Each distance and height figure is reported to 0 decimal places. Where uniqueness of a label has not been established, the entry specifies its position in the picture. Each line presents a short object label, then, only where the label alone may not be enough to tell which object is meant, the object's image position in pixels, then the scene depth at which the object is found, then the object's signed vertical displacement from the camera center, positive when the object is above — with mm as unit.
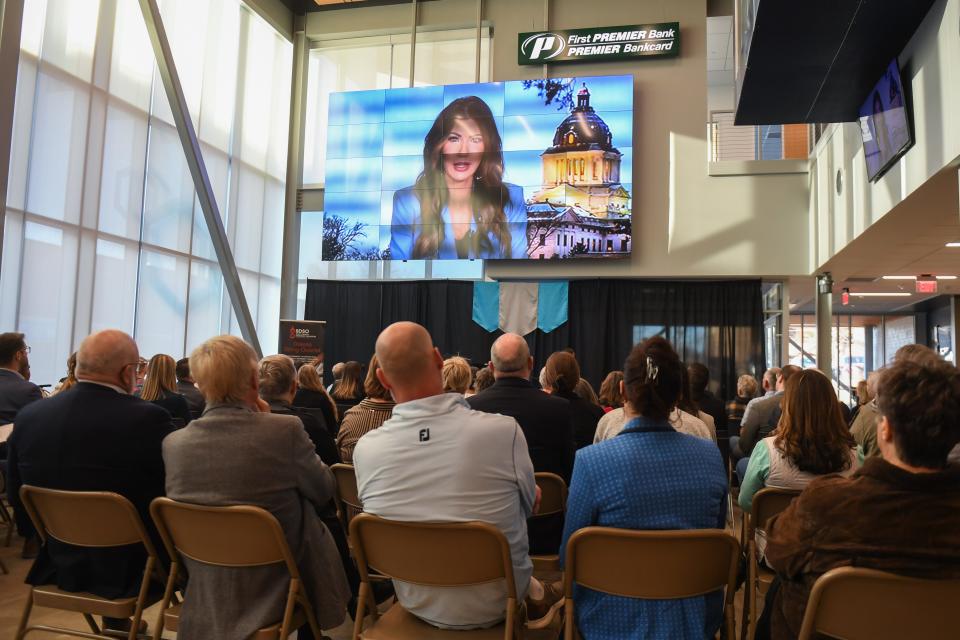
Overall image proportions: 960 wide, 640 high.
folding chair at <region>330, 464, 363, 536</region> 2877 -593
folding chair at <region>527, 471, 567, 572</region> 2650 -555
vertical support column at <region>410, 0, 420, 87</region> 11234 +5186
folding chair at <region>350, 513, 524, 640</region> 1820 -536
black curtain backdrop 9961 +617
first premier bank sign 10148 +4708
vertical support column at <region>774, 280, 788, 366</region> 9688 +647
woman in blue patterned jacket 1870 -356
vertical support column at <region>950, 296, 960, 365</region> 12703 +970
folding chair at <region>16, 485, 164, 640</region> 2146 -580
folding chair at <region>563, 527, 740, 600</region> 1772 -509
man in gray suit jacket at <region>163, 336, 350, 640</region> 2088 -404
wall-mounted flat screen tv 5504 +2090
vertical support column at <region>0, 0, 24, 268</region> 5887 +2365
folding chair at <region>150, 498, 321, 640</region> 1965 -545
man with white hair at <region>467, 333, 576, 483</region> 2939 -244
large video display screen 9914 +2743
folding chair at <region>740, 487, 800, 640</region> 2508 -592
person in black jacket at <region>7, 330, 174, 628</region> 2312 -378
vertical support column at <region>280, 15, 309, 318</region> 11820 +2804
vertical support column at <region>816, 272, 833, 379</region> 9594 +608
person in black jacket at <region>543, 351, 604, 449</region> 3879 -173
